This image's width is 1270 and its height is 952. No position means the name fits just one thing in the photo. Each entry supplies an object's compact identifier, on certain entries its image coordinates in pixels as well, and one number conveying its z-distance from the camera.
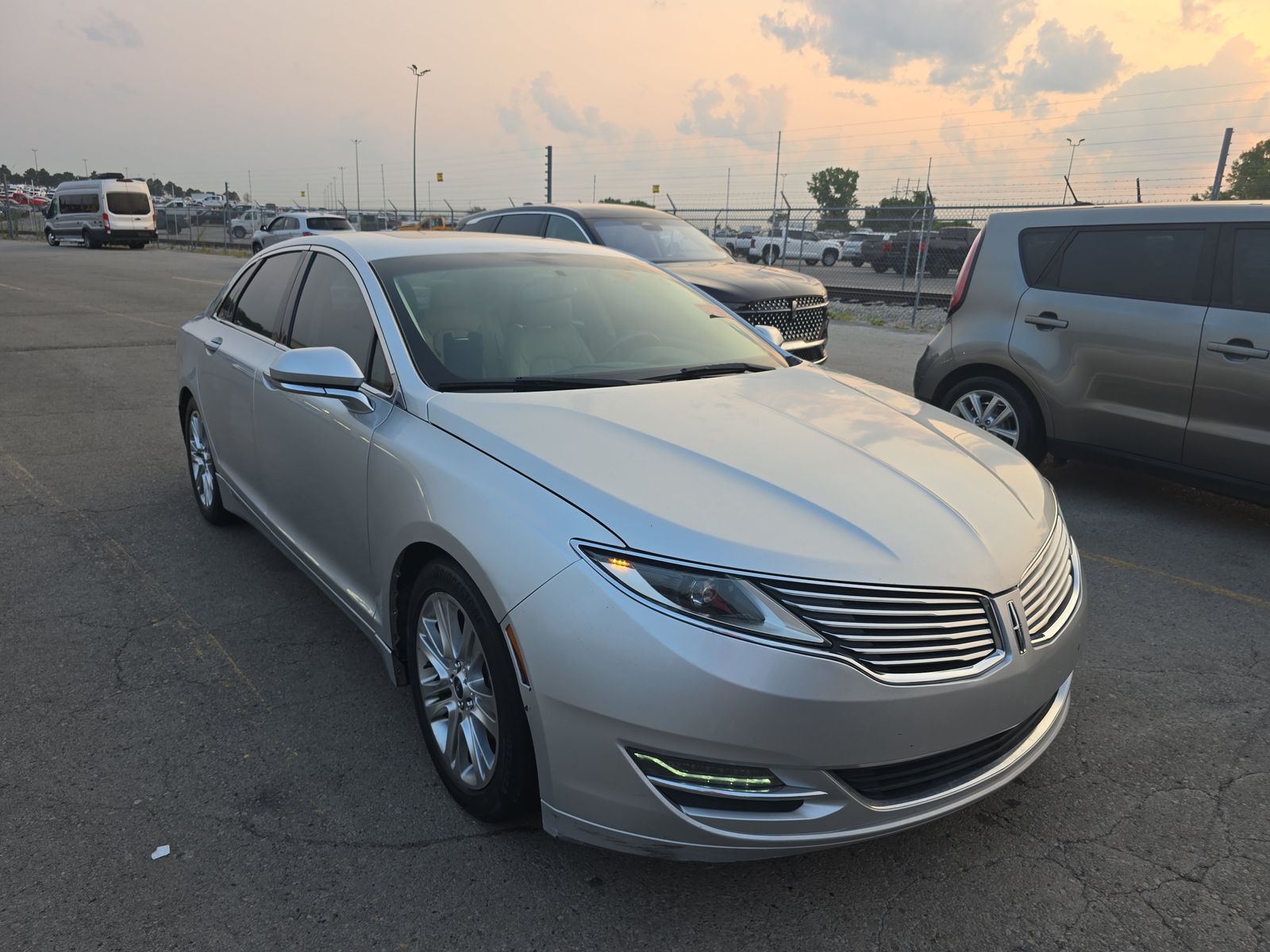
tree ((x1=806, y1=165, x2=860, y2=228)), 90.00
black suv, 8.81
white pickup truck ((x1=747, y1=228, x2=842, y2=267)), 22.81
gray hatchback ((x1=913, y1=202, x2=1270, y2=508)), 4.99
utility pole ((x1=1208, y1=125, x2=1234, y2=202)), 14.84
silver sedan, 2.11
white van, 35.19
